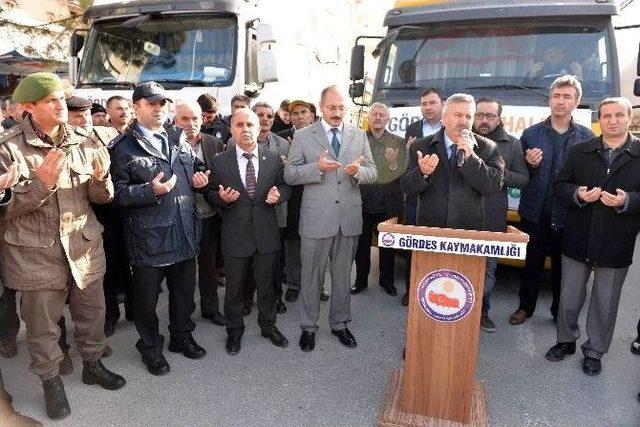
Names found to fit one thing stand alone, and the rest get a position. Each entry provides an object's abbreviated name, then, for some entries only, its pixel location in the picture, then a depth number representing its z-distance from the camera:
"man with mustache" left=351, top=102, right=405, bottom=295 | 4.29
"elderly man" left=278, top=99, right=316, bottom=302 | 4.37
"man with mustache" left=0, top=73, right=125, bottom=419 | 2.49
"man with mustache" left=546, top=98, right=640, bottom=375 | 2.99
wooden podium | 2.36
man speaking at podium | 2.59
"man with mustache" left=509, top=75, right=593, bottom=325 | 3.53
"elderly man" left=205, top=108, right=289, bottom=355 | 3.40
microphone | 2.54
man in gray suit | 3.39
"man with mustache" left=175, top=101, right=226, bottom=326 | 3.73
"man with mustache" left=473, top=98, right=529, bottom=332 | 3.41
